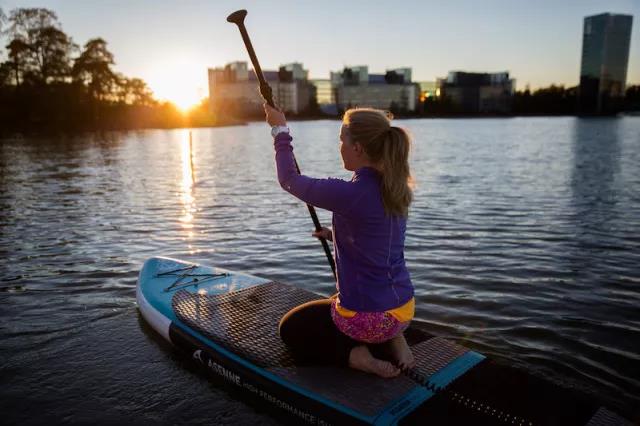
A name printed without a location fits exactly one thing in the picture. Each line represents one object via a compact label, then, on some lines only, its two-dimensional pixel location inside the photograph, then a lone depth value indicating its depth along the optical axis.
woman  3.28
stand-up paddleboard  3.46
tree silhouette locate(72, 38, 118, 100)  81.19
